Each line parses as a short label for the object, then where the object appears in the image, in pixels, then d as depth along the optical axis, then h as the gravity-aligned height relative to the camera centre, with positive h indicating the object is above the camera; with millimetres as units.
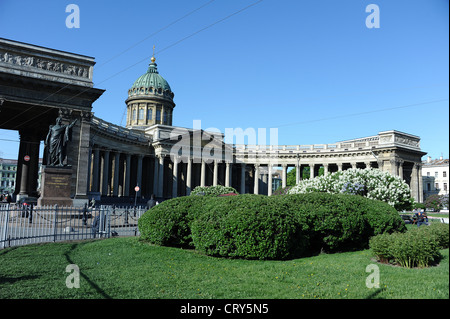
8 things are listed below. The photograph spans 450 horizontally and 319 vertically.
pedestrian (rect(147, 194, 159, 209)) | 24092 -971
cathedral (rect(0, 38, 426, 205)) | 28953 +7107
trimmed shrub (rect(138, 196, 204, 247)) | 12891 -1269
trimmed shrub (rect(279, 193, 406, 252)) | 11977 -845
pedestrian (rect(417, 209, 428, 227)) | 22688 -1422
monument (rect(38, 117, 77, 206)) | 20259 +1025
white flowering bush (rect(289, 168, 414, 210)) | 25266 +742
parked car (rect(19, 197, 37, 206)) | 27275 -1062
